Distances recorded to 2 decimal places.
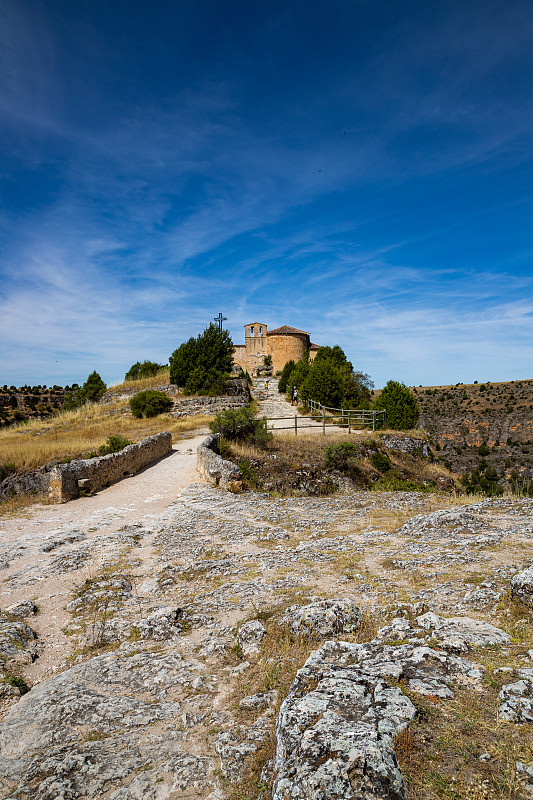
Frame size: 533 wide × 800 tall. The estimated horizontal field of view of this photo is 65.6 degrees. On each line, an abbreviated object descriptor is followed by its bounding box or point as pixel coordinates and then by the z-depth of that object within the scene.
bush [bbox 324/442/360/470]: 15.14
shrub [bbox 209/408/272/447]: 16.80
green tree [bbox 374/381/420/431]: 22.05
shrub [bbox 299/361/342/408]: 28.61
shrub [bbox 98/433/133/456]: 15.23
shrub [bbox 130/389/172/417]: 26.92
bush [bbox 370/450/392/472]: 16.45
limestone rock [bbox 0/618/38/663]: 4.46
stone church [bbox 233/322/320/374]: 57.88
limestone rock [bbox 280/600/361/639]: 4.23
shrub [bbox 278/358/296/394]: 43.92
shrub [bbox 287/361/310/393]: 35.31
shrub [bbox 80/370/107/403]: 37.91
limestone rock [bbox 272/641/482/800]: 2.10
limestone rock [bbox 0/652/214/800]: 2.60
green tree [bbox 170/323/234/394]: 31.02
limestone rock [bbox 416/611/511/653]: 3.51
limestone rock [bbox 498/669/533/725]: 2.52
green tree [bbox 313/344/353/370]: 38.38
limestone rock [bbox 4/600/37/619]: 5.39
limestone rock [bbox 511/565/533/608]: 4.23
